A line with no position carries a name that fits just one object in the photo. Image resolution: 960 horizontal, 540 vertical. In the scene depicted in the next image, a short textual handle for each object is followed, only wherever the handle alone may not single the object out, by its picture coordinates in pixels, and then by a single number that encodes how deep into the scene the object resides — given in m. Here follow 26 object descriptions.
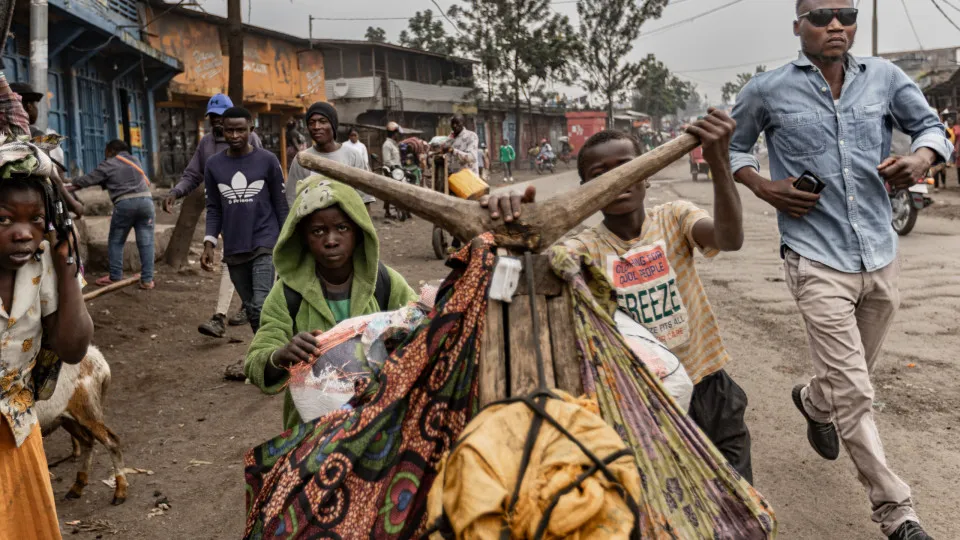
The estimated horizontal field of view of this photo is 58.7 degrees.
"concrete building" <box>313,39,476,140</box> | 38.81
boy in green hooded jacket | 2.81
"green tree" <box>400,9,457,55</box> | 52.88
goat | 4.23
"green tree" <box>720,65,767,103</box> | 107.12
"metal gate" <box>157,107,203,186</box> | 22.88
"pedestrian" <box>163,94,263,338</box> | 6.86
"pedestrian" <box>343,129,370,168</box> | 7.37
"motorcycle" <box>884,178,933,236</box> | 11.14
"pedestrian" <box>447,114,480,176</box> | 13.49
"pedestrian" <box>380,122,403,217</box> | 17.09
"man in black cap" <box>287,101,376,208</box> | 6.43
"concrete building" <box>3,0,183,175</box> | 13.24
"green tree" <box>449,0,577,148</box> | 39.94
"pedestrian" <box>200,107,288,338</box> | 5.96
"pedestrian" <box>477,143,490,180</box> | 17.49
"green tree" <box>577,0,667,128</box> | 49.09
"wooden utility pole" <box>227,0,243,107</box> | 10.70
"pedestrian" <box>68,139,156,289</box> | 9.24
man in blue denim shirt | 3.33
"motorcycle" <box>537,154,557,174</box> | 39.62
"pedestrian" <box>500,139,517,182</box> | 36.02
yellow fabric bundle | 1.36
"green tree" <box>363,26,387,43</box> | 64.00
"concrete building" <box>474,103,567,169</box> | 47.19
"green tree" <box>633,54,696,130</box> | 76.31
